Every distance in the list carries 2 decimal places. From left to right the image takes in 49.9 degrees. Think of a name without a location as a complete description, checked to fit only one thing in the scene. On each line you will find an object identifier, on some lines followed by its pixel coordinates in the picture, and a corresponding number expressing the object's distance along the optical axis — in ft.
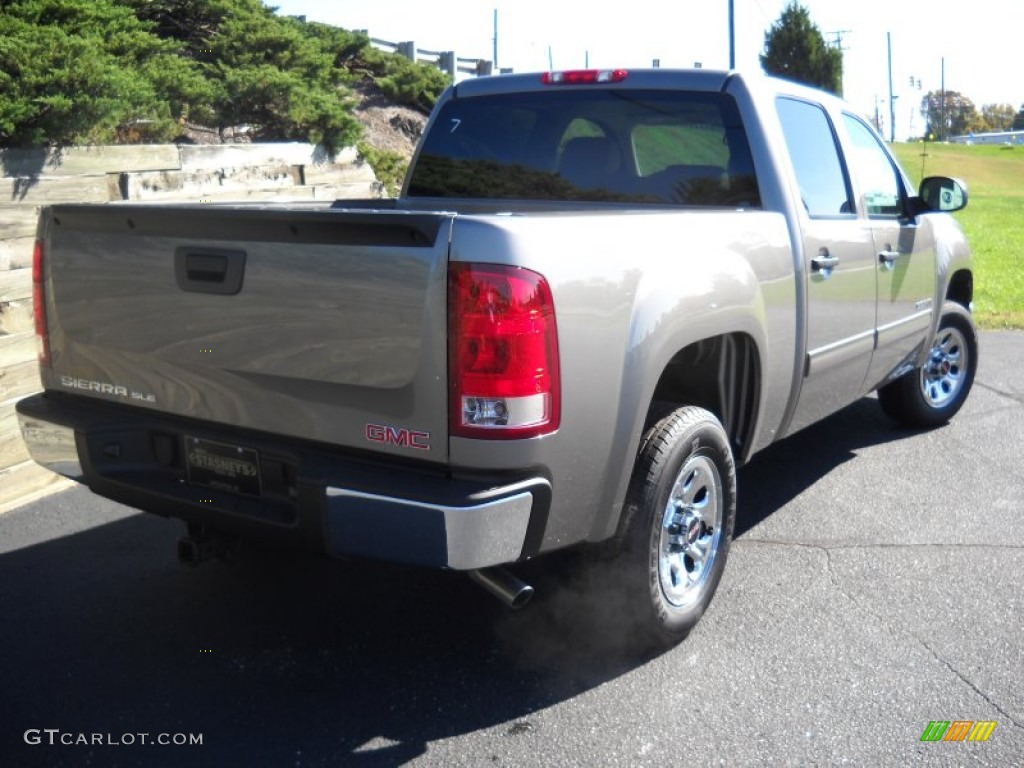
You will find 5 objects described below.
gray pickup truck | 9.57
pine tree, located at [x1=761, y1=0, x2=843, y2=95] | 146.10
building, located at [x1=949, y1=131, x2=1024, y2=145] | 384.58
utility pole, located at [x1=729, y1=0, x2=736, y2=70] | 101.76
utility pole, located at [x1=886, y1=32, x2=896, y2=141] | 316.81
